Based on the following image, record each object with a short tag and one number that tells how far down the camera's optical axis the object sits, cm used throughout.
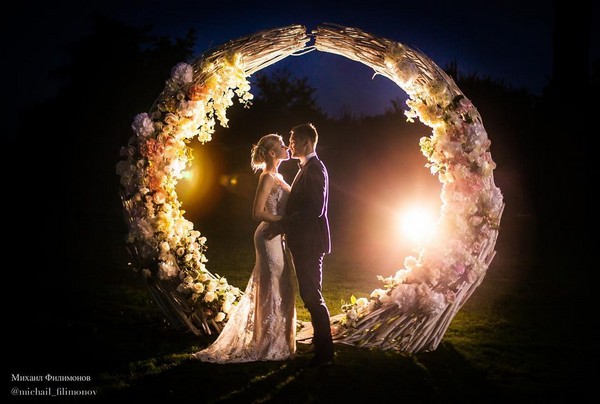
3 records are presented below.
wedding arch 654
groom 589
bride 630
